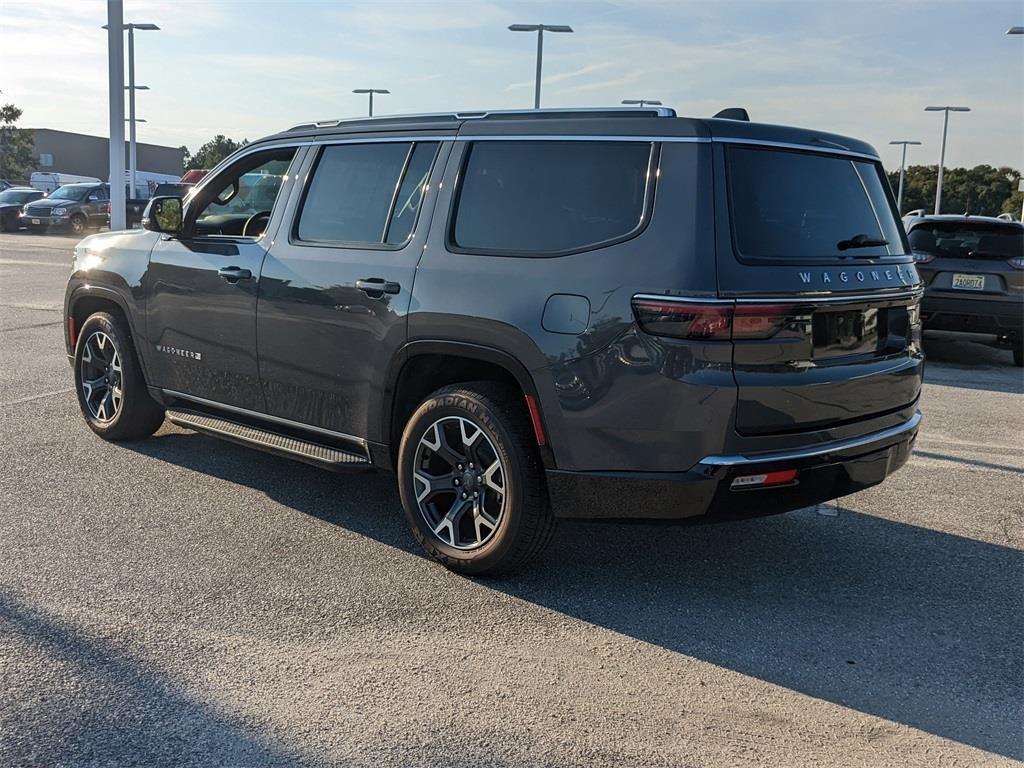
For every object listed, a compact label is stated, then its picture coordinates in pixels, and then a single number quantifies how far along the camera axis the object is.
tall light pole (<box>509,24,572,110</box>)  33.97
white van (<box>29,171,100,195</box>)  53.09
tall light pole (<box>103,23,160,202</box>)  33.41
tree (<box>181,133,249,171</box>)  98.12
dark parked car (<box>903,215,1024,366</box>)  10.01
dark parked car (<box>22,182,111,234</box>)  30.02
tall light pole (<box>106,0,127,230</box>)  14.23
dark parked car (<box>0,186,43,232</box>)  31.03
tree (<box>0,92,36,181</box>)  65.94
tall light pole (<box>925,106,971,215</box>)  49.44
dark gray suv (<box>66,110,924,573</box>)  3.43
